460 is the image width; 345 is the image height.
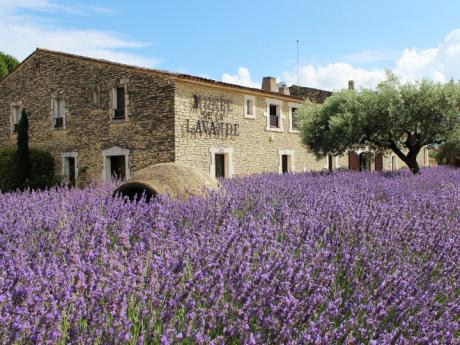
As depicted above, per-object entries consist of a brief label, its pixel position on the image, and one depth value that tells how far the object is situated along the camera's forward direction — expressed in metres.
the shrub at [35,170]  18.67
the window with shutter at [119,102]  17.84
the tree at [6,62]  30.27
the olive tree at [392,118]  13.86
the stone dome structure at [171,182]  6.53
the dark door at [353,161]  26.07
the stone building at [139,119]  16.36
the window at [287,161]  21.35
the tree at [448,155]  23.42
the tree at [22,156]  18.33
